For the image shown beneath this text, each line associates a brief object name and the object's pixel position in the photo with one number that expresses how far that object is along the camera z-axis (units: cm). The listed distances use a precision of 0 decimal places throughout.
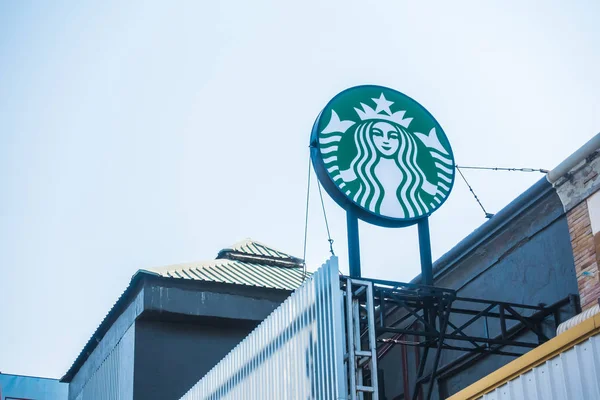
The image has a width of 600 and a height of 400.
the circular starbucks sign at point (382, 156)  1552
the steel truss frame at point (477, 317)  1467
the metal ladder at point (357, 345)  1332
